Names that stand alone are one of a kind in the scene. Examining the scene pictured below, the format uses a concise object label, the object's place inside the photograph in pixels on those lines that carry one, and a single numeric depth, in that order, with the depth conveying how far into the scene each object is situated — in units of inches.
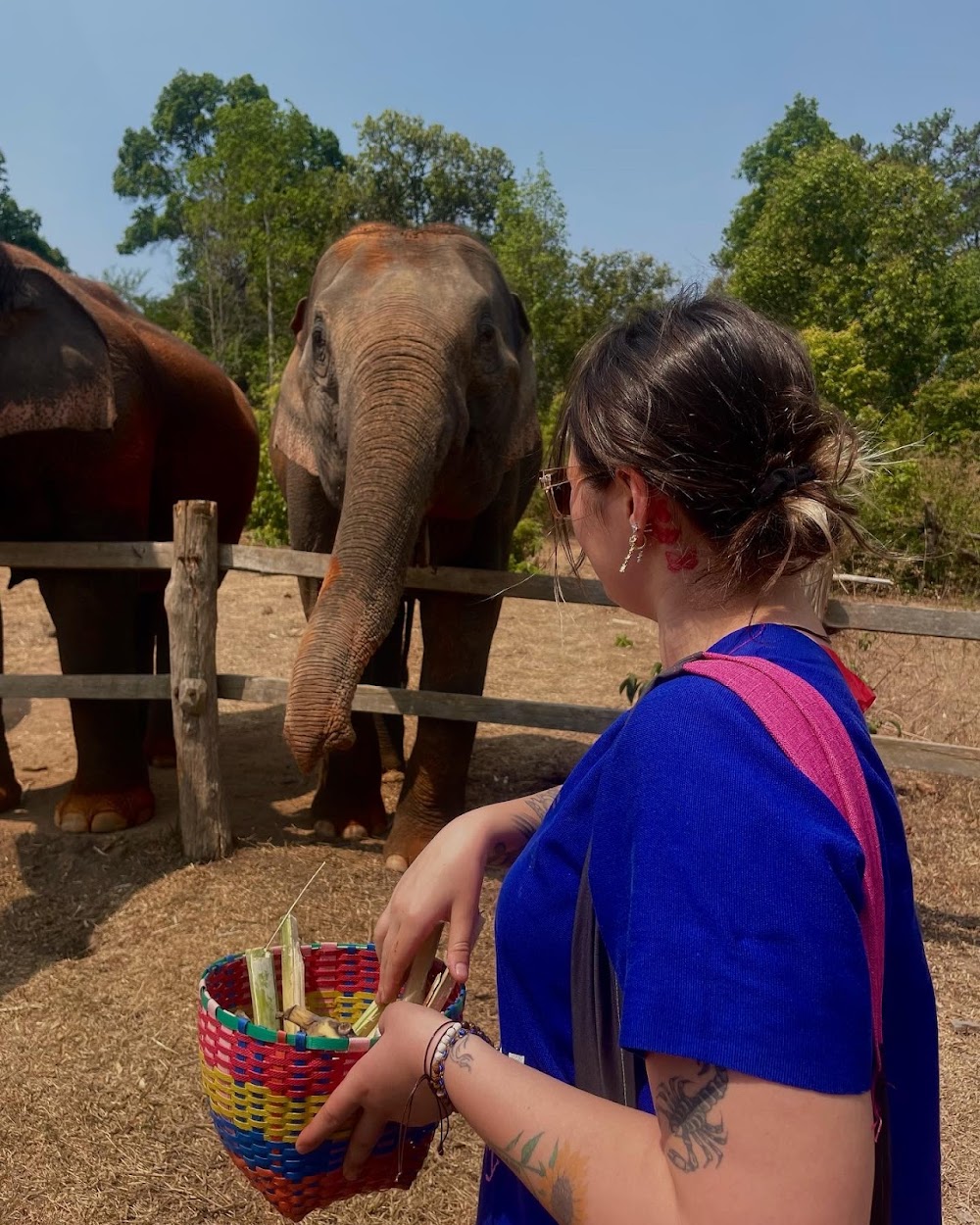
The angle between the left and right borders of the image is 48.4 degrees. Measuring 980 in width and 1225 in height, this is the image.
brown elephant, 188.7
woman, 32.2
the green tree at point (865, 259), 897.5
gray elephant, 152.6
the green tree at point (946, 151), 1921.8
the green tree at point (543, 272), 990.4
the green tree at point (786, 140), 1931.6
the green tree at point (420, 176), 1611.7
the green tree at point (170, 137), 2522.1
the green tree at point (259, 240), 1435.8
